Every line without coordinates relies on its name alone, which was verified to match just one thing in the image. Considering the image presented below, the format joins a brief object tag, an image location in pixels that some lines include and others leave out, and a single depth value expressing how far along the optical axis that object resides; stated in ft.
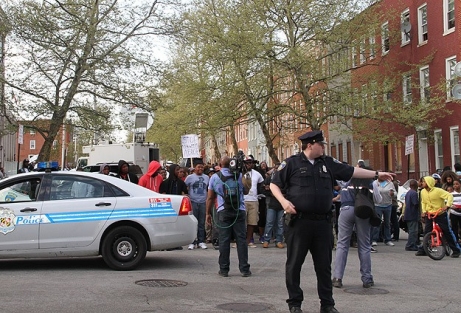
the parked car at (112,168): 71.15
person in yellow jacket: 40.19
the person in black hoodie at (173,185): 43.75
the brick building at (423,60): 94.02
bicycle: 39.47
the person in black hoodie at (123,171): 44.75
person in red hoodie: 42.47
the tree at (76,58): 70.03
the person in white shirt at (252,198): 43.98
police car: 31.30
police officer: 21.11
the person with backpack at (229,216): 30.91
